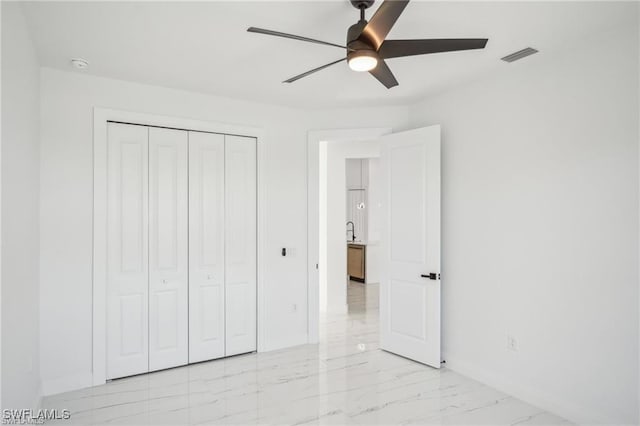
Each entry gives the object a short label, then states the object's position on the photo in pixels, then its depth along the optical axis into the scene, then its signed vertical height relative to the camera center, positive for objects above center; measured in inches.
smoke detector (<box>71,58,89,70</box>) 120.1 +46.1
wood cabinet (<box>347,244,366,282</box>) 327.0 -38.9
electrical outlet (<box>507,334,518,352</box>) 127.6 -41.3
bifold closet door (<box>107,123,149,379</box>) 137.5 -12.6
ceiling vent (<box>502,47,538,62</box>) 112.6 +46.1
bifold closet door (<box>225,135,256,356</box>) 160.9 -11.8
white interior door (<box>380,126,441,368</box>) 150.1 -12.1
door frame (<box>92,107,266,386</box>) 133.5 -7.2
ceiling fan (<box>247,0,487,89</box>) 79.4 +36.0
